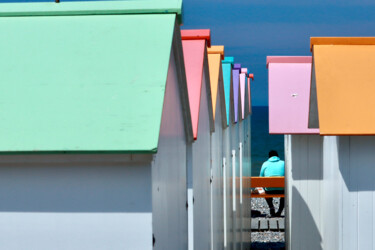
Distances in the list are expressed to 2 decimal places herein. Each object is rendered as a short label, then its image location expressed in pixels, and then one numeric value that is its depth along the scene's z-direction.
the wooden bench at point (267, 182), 33.59
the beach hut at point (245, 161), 28.05
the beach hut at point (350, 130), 10.34
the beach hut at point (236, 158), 22.84
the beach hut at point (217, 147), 15.00
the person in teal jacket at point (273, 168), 35.62
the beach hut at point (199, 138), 10.32
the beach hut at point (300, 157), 19.06
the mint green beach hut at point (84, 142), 5.84
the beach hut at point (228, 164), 18.97
